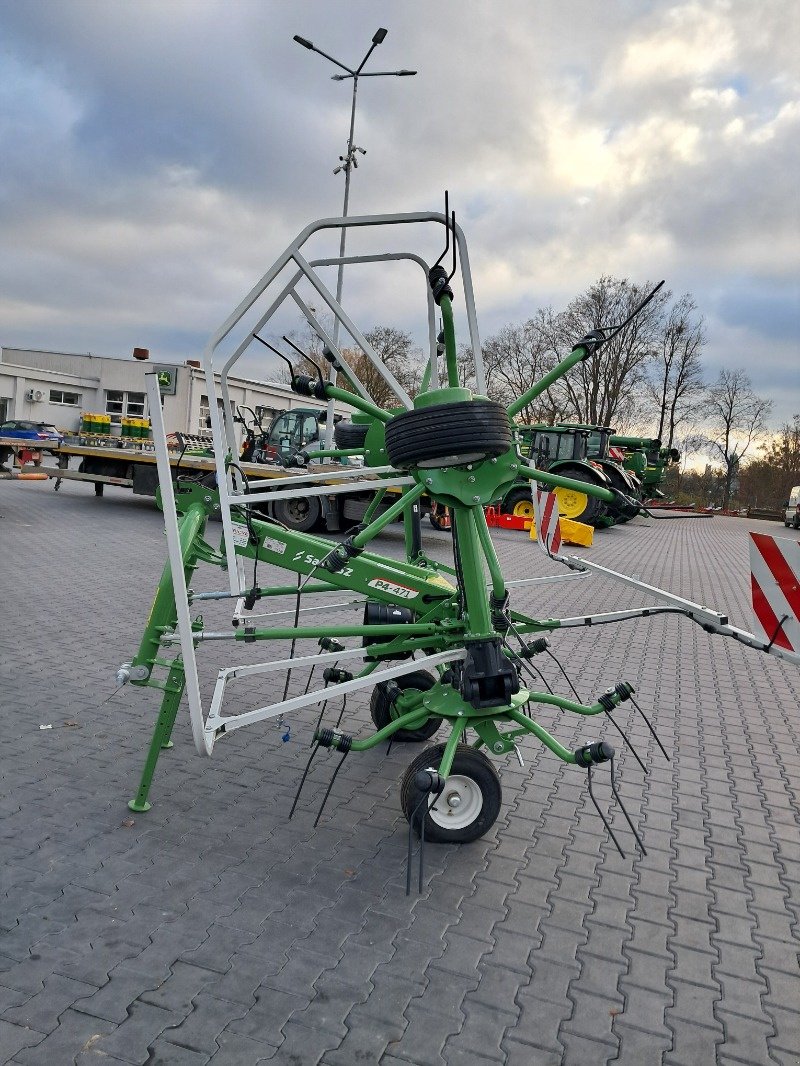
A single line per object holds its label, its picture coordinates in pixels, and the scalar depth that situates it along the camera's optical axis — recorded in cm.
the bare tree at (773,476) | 4659
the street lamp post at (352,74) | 1459
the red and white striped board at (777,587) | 352
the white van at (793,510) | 3482
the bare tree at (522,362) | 3447
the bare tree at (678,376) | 4316
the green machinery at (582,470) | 1947
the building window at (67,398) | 4653
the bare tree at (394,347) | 3569
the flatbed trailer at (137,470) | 1388
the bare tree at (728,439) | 4803
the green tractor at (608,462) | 2112
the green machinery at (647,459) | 2678
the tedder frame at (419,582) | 336
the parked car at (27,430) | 2933
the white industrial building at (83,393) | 3884
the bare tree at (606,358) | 3691
